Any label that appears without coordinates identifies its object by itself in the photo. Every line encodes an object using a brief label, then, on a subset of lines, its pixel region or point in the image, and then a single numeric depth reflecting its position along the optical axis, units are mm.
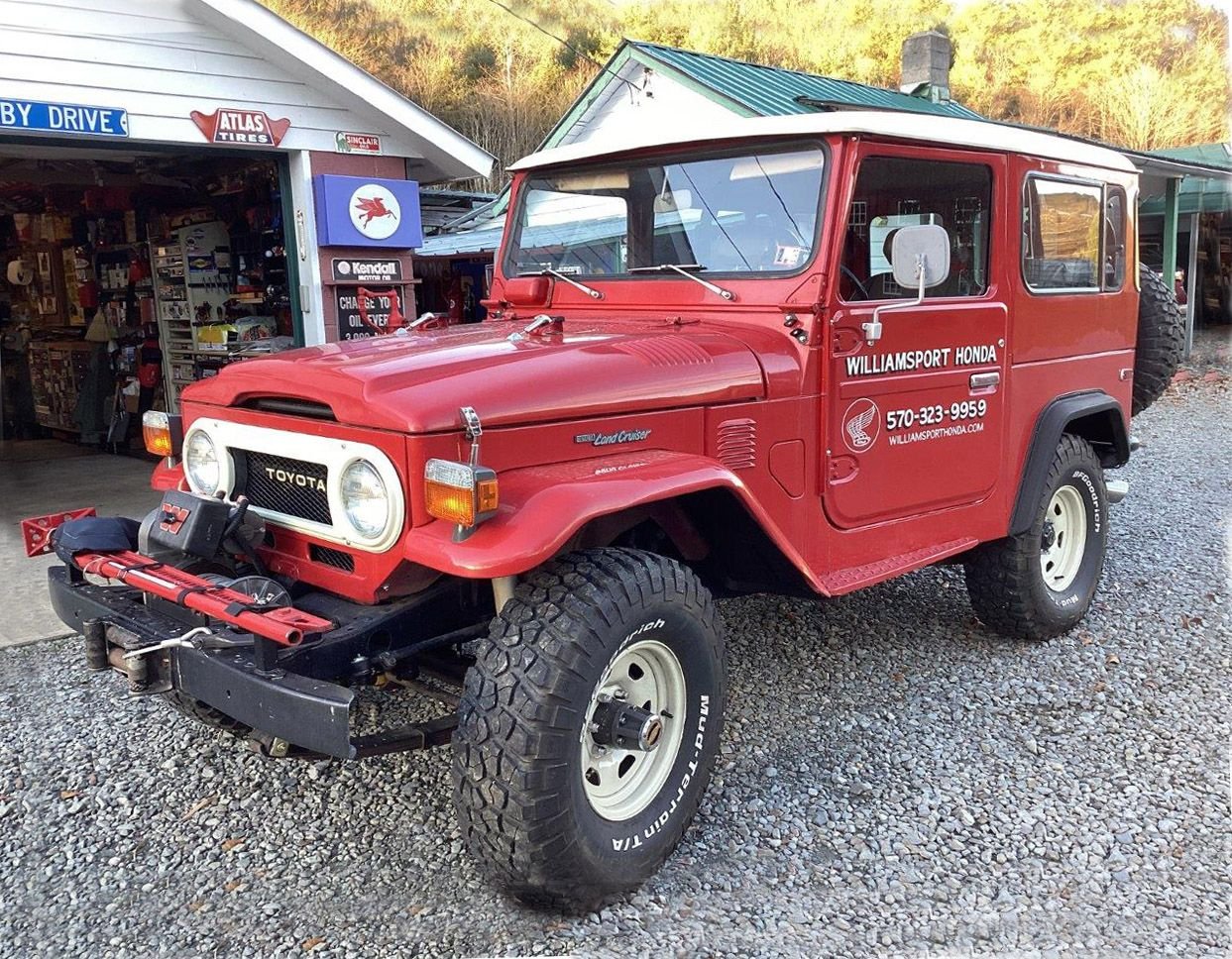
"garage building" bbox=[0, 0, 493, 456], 6434
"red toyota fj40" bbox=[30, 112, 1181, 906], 2531
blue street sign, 6012
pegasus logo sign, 7727
